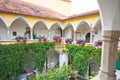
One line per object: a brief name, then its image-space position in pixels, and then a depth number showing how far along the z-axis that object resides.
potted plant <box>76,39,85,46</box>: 11.20
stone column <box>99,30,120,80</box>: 3.25
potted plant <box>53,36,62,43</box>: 13.29
